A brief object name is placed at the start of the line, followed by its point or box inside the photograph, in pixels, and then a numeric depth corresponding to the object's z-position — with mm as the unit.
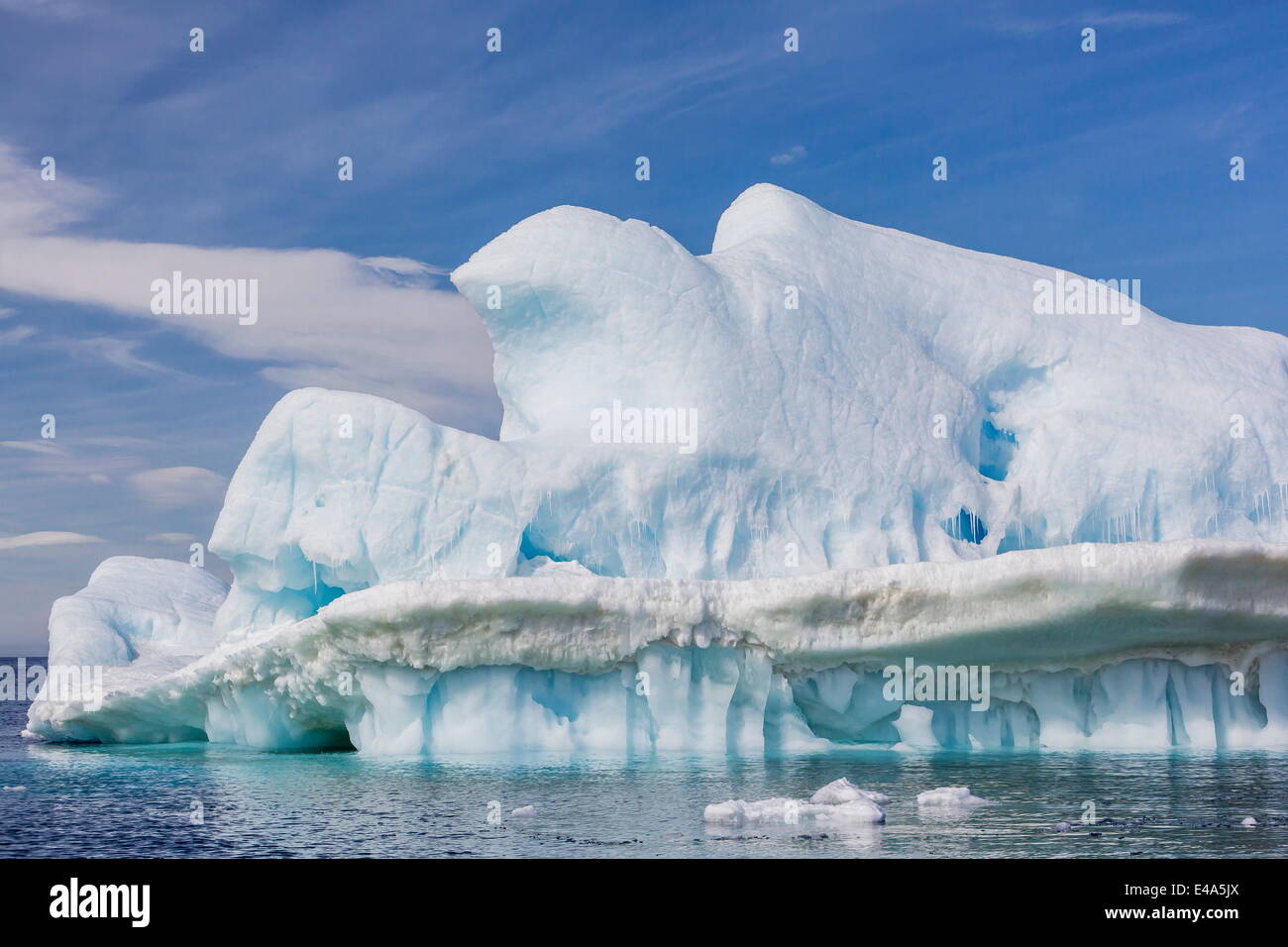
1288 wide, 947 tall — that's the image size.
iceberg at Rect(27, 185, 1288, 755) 19359
